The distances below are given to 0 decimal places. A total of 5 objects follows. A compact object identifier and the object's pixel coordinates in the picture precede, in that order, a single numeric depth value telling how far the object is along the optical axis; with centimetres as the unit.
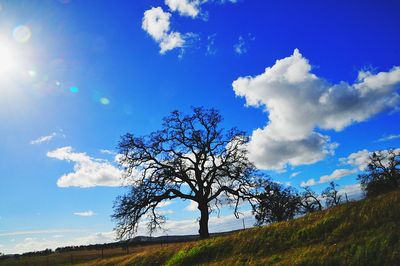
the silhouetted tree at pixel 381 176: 7031
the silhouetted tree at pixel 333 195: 8759
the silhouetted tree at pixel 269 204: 3538
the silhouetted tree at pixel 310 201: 7722
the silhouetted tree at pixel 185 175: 3334
